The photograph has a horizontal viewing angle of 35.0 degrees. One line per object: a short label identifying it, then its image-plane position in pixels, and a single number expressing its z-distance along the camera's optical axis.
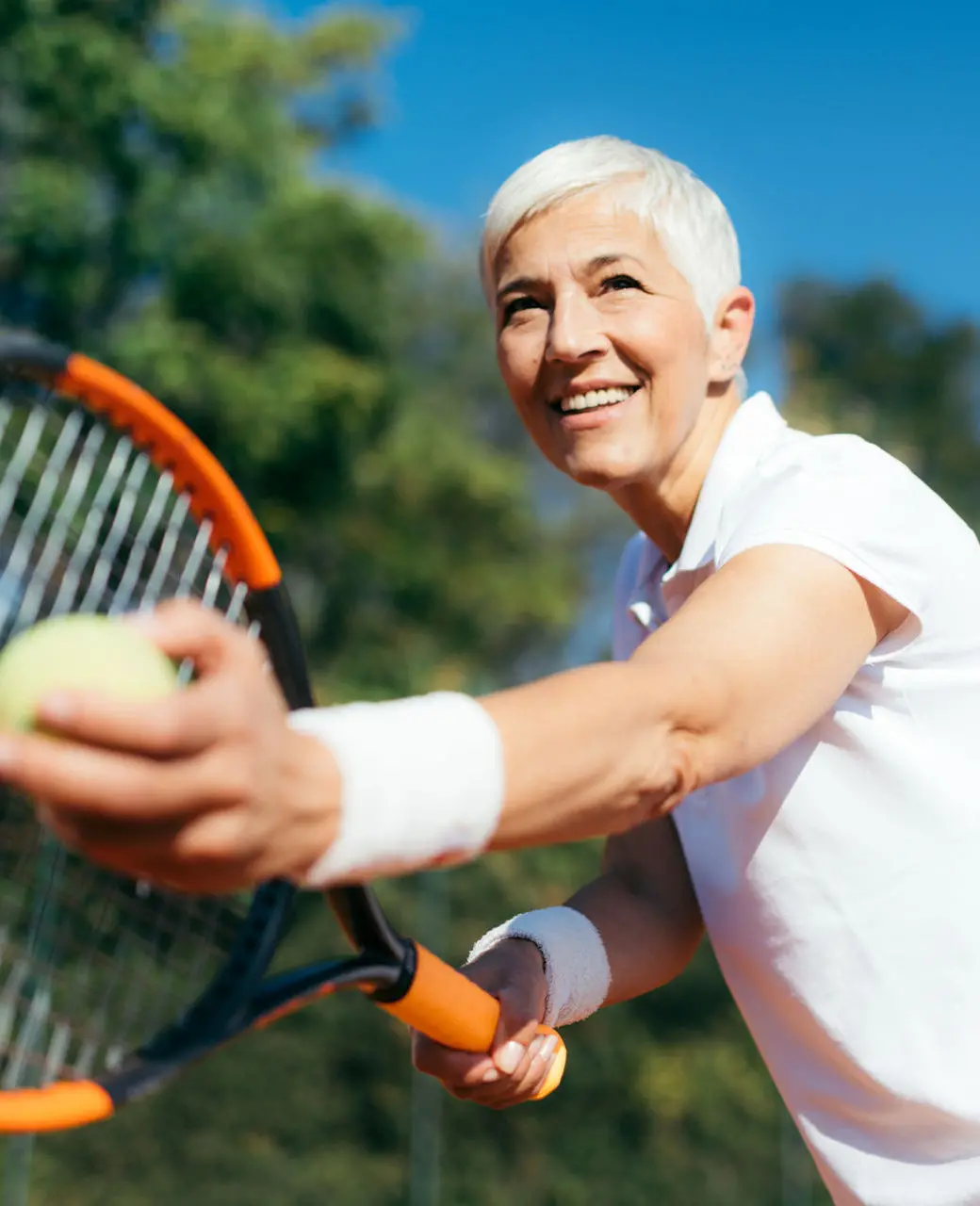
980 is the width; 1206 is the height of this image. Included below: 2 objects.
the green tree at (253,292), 8.26
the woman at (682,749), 0.77
